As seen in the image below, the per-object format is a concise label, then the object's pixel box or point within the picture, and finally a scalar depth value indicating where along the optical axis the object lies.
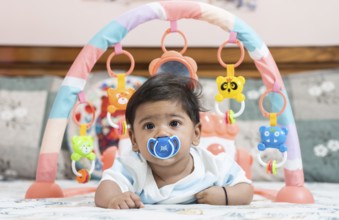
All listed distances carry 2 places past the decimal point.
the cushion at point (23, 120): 1.91
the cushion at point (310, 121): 1.84
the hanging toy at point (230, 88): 1.28
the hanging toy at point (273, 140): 1.25
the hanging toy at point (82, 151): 1.29
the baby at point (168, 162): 1.14
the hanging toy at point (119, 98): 1.30
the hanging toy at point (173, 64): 1.33
